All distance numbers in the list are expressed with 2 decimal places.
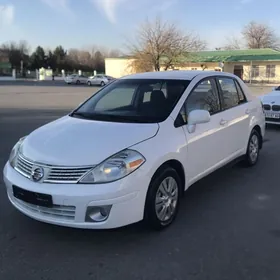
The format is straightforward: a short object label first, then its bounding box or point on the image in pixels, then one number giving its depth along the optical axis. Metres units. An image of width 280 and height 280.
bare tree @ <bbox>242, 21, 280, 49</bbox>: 80.44
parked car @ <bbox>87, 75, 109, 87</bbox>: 47.34
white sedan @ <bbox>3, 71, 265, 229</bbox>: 3.14
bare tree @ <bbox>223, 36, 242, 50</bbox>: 81.94
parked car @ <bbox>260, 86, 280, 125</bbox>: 9.63
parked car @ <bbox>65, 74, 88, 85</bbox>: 52.47
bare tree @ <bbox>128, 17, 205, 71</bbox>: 40.38
